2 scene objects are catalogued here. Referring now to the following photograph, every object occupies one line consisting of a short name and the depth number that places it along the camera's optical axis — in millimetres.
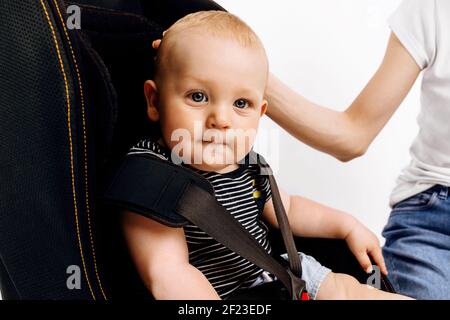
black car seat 646
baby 773
